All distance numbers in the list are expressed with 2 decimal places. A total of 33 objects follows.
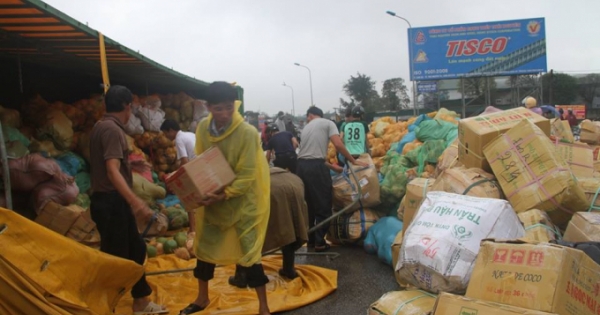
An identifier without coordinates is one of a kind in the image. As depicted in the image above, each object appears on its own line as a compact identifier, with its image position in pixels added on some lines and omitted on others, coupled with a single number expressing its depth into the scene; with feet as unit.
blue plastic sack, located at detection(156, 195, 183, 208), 22.77
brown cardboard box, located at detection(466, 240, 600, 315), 6.73
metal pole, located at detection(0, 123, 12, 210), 12.26
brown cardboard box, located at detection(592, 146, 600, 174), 16.21
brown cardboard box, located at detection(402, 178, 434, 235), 13.28
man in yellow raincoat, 11.04
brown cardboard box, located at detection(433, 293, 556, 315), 6.46
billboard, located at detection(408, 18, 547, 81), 75.41
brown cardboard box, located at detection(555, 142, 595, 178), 14.83
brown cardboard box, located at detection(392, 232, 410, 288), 13.86
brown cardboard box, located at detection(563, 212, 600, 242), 9.80
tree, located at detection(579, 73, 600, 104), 139.54
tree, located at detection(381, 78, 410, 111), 195.29
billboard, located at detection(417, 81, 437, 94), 88.67
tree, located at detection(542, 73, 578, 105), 136.59
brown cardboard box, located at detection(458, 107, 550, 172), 13.99
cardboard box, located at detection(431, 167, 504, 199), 12.59
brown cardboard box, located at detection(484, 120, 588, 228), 11.69
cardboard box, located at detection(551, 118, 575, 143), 17.43
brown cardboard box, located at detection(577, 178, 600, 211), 12.01
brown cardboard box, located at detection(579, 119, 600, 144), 24.00
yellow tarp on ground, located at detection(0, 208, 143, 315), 8.53
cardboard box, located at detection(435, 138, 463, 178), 17.51
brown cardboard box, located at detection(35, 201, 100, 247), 16.28
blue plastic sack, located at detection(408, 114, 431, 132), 31.65
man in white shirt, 19.98
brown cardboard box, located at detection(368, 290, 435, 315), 8.34
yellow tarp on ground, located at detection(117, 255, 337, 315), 12.92
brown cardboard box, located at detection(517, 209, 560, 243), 10.60
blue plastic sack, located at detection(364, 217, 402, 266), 16.67
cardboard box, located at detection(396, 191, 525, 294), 8.52
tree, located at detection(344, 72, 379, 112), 202.49
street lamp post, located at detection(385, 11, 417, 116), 75.66
